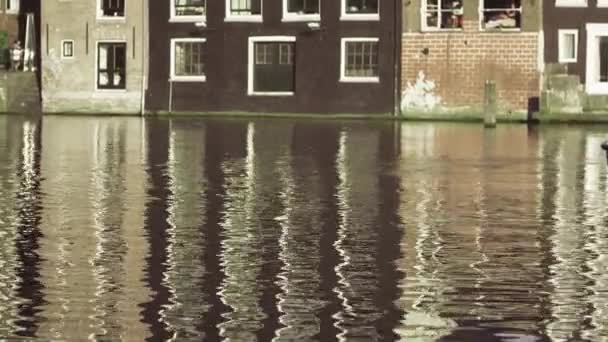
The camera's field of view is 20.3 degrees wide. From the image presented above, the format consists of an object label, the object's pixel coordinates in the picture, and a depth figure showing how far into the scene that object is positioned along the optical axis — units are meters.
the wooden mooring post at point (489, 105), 56.60
